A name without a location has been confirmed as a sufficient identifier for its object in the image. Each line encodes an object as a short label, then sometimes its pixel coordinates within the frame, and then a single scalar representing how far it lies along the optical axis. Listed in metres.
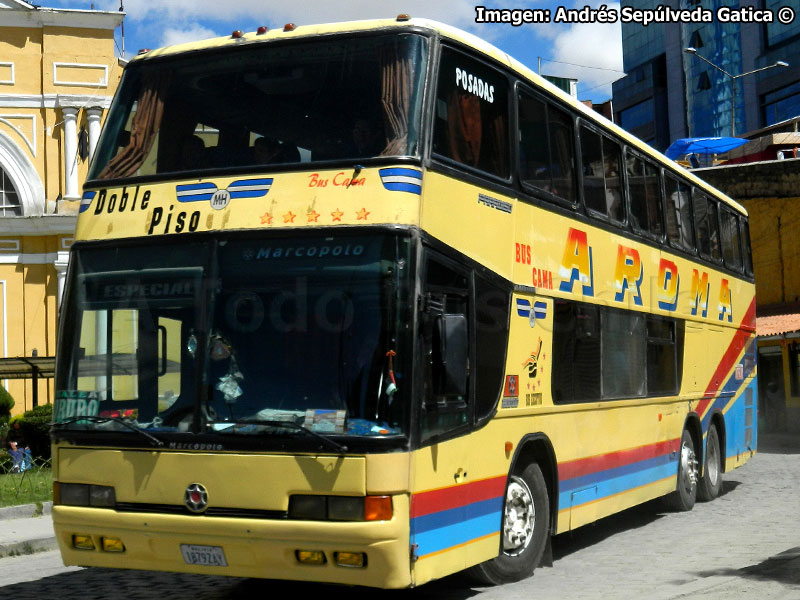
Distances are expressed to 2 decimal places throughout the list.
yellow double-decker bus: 7.07
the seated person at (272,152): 7.78
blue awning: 39.41
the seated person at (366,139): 7.59
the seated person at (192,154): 8.06
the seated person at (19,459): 20.91
